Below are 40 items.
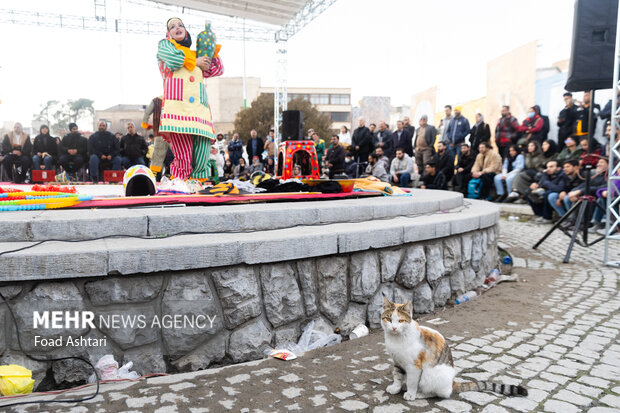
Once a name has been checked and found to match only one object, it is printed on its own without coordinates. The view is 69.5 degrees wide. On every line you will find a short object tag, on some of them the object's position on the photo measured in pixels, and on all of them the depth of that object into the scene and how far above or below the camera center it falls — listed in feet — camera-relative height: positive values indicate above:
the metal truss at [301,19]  55.92 +19.12
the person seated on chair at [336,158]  44.04 +0.51
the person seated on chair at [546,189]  30.42 -1.56
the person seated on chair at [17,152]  46.47 +0.62
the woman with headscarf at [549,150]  34.50 +1.29
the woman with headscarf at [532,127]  36.24 +3.25
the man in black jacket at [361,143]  48.49 +2.22
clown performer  19.10 +2.54
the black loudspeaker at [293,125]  27.84 +2.32
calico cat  8.11 -3.56
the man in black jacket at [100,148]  44.21 +1.12
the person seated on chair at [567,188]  29.09 -1.39
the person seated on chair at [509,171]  36.94 -0.40
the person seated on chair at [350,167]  46.68 -0.38
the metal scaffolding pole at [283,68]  65.67 +13.95
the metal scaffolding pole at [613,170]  18.93 -0.10
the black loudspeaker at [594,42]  19.54 +5.55
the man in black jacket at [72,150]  45.06 +0.90
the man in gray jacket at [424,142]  44.14 +2.24
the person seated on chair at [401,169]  43.04 -0.48
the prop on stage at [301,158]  25.00 +0.24
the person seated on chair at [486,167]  38.34 -0.11
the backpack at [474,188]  39.14 -1.96
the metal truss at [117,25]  59.72 +18.96
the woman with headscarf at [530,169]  35.24 -0.20
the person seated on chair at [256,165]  53.47 -0.38
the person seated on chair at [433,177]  40.88 -1.19
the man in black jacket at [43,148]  46.01 +1.05
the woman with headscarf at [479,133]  40.16 +2.91
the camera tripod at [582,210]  20.99 -2.04
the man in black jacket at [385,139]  47.19 +2.60
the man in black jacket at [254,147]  55.52 +1.83
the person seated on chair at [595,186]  25.80 -1.10
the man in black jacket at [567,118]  33.42 +3.66
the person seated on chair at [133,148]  45.60 +1.23
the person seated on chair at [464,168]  40.19 -0.25
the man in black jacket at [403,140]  45.78 +2.48
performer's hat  16.70 -0.86
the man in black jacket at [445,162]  41.14 +0.26
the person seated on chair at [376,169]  42.42 -0.49
